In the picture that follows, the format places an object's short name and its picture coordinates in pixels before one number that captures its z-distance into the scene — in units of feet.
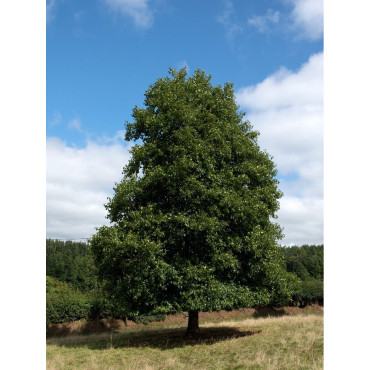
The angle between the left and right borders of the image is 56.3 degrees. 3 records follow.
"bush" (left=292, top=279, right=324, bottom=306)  168.25
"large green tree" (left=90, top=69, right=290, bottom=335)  53.16
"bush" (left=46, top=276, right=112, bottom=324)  114.93
